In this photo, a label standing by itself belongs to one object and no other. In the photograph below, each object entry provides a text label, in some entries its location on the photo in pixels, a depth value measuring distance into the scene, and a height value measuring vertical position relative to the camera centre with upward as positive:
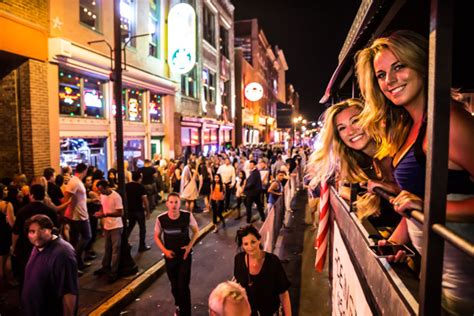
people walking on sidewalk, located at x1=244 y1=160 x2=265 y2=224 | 10.63 -1.54
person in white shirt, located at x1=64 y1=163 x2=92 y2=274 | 6.68 -1.46
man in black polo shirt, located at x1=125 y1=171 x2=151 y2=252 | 7.92 -1.53
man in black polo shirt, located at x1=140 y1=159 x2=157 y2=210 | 11.31 -1.30
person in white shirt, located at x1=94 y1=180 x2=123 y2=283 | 6.59 -1.66
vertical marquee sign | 16.64 +5.21
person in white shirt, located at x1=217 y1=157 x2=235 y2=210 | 12.16 -1.22
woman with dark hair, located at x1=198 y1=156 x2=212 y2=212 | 12.78 -1.57
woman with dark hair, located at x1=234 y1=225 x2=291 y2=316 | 3.72 -1.55
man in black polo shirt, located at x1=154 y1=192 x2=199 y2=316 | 5.17 -1.66
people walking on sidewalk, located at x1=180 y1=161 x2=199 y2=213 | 11.09 -1.55
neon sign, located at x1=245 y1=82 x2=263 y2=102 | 27.28 +4.15
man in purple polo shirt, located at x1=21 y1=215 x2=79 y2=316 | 3.65 -1.50
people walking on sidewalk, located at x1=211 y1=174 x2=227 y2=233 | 10.37 -1.77
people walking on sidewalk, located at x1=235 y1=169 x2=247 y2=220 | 11.59 -1.58
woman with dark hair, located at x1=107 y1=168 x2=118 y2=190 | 9.73 -1.07
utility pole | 6.75 +0.02
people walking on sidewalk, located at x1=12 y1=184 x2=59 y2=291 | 5.08 -1.38
